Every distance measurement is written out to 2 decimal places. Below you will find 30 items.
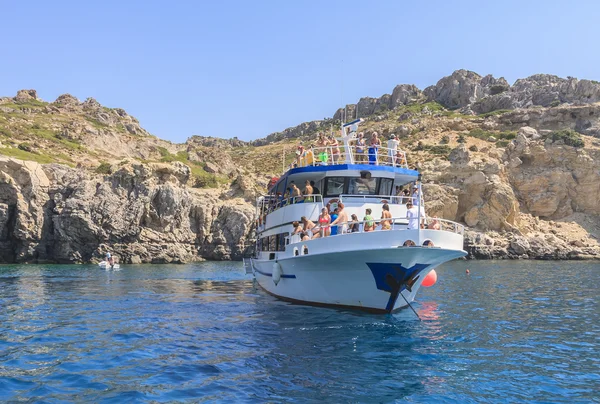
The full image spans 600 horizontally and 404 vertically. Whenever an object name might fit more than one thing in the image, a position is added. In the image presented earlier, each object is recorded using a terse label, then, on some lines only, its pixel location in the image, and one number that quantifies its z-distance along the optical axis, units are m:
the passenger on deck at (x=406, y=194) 18.69
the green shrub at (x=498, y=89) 110.00
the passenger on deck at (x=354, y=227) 15.63
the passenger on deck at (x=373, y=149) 18.67
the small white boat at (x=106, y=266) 39.88
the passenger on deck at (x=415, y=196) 18.09
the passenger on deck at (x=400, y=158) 19.42
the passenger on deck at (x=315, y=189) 18.72
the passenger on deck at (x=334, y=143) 19.36
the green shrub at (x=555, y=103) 87.09
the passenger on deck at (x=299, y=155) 20.17
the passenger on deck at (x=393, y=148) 18.98
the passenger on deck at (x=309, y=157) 19.17
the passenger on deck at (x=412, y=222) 14.72
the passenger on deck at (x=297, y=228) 16.98
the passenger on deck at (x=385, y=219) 14.41
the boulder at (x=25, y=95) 103.19
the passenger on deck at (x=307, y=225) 16.36
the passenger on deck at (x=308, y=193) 17.64
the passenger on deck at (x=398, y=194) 17.93
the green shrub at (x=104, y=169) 56.21
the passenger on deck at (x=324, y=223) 15.72
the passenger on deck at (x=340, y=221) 15.03
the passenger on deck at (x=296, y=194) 18.08
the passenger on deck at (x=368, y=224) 14.81
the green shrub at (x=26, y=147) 62.27
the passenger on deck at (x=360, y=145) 19.05
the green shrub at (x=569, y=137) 66.38
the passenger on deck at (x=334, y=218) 15.68
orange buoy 17.86
